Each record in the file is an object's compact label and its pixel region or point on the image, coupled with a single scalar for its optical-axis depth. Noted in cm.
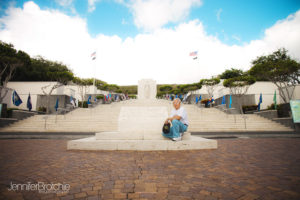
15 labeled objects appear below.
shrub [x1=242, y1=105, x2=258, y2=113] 2020
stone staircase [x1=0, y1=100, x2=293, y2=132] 1146
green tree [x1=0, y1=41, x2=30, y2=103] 1717
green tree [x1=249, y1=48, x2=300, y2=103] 1407
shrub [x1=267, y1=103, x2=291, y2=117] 1256
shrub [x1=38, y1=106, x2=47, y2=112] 2053
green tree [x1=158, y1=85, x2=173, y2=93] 3898
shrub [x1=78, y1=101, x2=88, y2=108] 2343
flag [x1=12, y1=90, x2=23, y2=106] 1457
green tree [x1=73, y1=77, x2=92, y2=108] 2162
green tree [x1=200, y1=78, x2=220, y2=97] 2289
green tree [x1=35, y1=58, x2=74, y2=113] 1994
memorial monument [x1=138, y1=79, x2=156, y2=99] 3322
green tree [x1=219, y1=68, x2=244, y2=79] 3969
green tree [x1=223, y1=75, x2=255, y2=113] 1809
